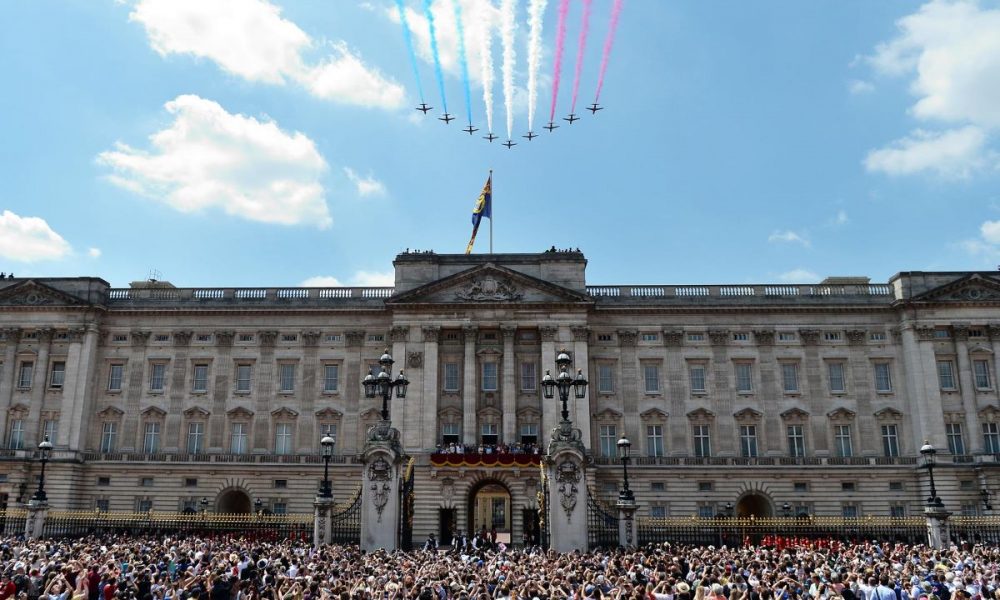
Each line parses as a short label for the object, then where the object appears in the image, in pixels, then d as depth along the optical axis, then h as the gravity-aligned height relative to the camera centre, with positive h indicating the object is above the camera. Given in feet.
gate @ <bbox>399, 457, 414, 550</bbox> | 106.11 -3.72
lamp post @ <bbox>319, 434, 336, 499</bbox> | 112.37 +0.39
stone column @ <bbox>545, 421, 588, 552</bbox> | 98.58 -1.03
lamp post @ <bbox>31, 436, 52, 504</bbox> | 135.54 -0.74
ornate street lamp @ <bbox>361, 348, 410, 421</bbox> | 105.70 +13.57
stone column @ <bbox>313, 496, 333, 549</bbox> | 106.73 -4.79
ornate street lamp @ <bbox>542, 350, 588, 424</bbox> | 105.80 +13.45
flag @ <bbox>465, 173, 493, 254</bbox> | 203.10 +68.14
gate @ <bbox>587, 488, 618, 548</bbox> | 103.09 -5.78
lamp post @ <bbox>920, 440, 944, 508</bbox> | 120.25 +2.23
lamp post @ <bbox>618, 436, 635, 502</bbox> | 109.91 -1.20
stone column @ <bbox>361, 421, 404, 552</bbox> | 100.89 -1.16
